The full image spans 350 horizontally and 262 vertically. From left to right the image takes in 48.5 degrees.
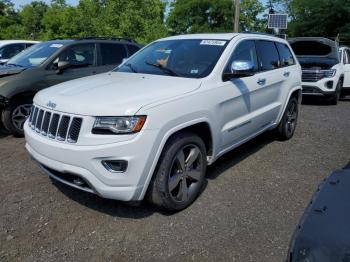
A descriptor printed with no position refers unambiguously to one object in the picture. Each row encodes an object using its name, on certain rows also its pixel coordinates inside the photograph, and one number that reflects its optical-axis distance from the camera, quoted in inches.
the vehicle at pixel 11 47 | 447.1
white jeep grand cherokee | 128.5
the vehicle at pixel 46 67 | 250.7
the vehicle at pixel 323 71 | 418.9
